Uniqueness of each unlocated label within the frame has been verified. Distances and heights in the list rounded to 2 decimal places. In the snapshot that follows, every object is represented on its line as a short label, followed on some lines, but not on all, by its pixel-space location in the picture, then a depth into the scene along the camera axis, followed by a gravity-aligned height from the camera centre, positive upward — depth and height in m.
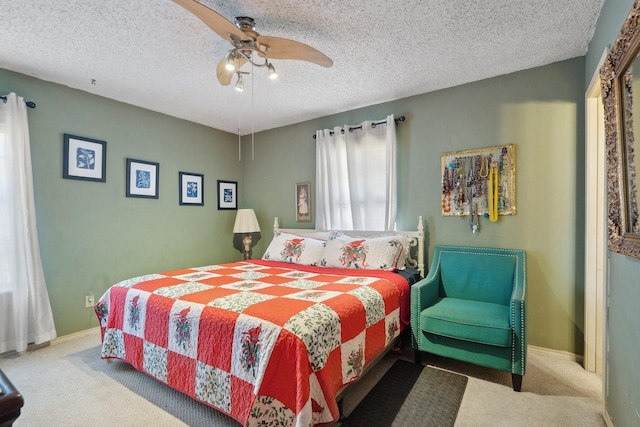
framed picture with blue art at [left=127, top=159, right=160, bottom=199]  3.38 +0.40
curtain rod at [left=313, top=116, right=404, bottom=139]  3.25 +1.03
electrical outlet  3.06 -0.91
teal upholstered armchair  1.99 -0.72
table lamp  4.20 -0.24
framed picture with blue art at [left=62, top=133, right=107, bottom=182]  2.91 +0.54
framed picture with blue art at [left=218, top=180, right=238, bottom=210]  4.39 +0.28
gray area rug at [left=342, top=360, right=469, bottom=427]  1.75 -1.21
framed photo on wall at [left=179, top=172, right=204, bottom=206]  3.89 +0.32
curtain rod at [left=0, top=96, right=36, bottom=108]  2.64 +0.96
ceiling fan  1.73 +1.07
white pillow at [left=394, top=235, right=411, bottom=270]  2.87 -0.39
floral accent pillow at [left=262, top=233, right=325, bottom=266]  3.20 -0.41
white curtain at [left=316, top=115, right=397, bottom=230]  3.30 +0.44
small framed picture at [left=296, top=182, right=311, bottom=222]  4.04 +0.16
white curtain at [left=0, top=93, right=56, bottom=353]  2.53 -0.16
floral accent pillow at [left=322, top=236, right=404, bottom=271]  2.83 -0.39
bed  1.45 -0.69
